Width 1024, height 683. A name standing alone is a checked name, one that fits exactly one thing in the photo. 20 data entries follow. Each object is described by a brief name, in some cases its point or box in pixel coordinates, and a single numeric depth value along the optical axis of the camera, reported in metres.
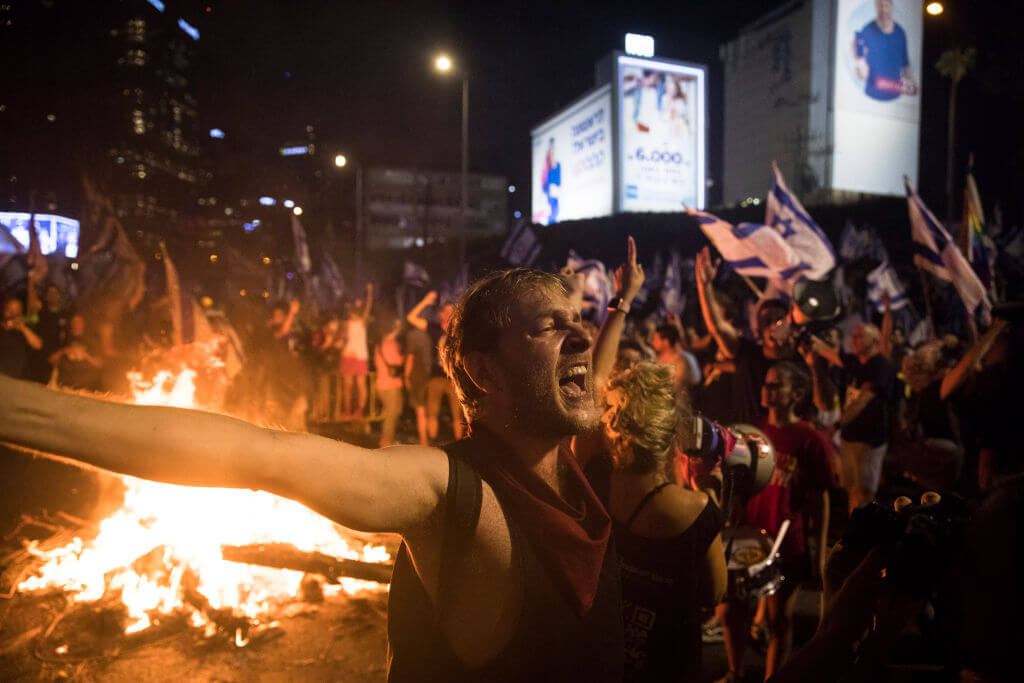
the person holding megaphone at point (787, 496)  4.05
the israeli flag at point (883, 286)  10.86
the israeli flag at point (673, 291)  13.42
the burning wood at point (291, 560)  4.82
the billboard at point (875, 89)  30.81
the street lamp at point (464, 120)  19.91
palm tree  17.38
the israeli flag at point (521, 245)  12.02
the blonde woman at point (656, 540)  2.68
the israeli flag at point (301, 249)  18.39
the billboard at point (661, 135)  29.19
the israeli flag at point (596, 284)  9.33
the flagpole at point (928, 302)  7.97
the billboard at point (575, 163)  30.45
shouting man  1.17
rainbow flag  7.74
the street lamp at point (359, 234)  36.62
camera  1.63
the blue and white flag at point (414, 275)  16.33
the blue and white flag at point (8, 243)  3.48
